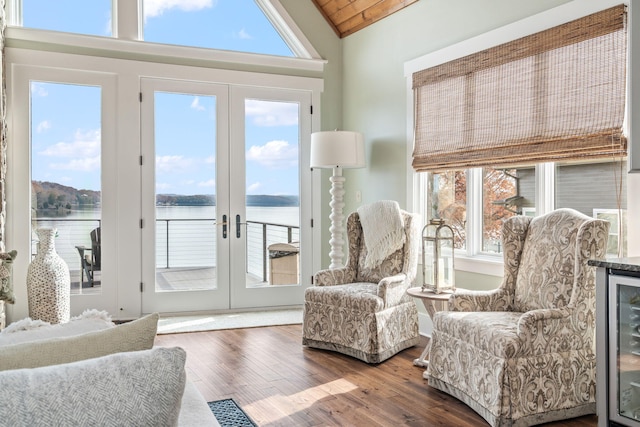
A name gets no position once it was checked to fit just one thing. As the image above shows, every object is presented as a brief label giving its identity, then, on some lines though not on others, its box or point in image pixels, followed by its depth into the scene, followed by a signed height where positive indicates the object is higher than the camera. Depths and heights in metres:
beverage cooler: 2.39 -0.62
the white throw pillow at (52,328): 1.35 -0.30
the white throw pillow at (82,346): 1.00 -0.25
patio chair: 4.90 -0.40
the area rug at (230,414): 2.69 -1.03
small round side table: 3.44 -0.59
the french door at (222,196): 5.16 +0.17
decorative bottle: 4.35 -0.56
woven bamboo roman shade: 3.06 +0.74
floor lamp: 4.82 +0.54
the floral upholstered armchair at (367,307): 3.75 -0.68
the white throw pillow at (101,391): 0.79 -0.27
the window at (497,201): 3.86 +0.08
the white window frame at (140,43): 4.73 +1.56
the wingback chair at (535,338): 2.63 -0.64
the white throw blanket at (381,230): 4.16 -0.14
